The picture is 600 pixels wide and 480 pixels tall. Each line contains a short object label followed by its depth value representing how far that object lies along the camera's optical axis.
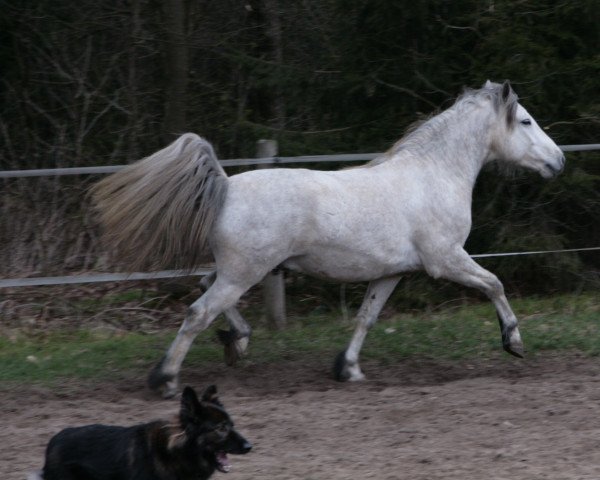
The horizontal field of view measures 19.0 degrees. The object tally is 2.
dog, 7.01
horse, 11.21
